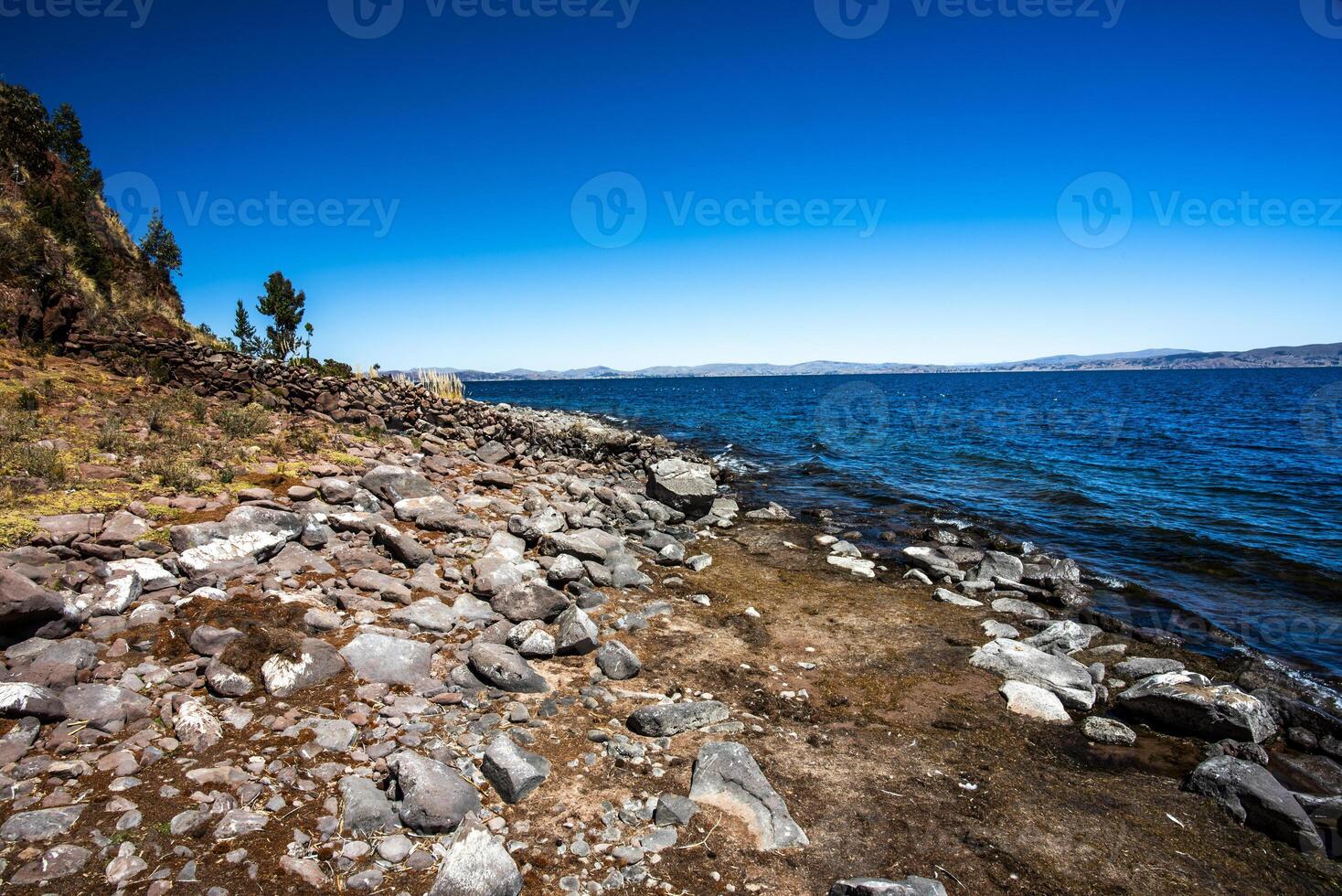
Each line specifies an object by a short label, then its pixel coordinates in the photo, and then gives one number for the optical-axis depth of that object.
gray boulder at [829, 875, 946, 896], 3.88
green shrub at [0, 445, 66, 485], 7.38
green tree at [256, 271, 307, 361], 21.69
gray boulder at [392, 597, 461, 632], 6.93
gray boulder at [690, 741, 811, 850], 4.67
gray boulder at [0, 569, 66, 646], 4.92
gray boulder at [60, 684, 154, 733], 4.51
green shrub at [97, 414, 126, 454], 9.02
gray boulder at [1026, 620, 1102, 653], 9.00
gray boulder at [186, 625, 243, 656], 5.43
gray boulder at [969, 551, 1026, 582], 12.05
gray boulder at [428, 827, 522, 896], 3.69
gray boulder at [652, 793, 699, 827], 4.67
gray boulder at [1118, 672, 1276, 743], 6.73
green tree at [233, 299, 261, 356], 20.17
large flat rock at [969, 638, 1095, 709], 7.37
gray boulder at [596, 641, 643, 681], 6.93
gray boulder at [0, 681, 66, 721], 4.32
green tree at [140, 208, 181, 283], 26.31
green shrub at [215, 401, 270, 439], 11.60
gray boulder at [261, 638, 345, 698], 5.30
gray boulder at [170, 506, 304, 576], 6.68
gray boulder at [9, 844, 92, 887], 3.31
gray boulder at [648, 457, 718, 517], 16.25
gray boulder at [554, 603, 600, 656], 7.17
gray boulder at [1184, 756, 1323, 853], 5.20
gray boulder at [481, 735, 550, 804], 4.67
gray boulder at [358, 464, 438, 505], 10.34
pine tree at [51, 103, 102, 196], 24.03
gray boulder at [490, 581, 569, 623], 7.71
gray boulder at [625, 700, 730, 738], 5.85
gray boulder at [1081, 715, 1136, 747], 6.66
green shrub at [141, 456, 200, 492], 8.11
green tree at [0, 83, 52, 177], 20.38
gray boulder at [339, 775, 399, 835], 4.08
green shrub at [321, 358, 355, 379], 18.91
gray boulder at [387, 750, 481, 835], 4.17
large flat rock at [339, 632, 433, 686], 5.88
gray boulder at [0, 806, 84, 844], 3.53
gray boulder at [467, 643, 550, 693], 6.23
